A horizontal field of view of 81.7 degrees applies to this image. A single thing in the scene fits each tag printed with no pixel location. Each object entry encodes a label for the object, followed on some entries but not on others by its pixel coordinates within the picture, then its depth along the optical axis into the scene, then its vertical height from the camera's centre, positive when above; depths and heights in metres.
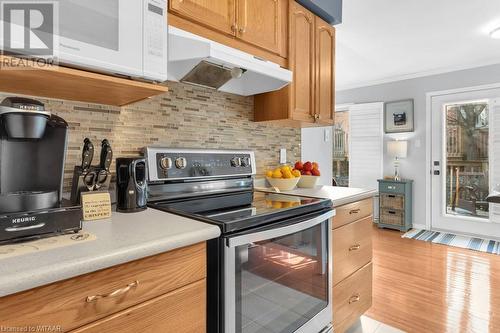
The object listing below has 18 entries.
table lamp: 4.43 +0.26
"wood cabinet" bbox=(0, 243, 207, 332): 0.63 -0.33
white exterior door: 3.89 +0.08
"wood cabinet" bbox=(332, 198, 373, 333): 1.65 -0.60
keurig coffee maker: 0.78 -0.02
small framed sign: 1.04 -0.14
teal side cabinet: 4.39 -0.58
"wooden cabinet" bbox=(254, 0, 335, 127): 1.91 +0.62
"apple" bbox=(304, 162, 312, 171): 2.24 +0.00
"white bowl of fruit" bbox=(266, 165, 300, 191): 1.99 -0.08
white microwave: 0.91 +0.45
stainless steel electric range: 1.01 -0.31
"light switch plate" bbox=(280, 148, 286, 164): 2.32 +0.09
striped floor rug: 3.59 -1.00
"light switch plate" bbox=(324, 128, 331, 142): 2.90 +0.33
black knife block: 1.13 -0.07
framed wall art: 4.50 +0.79
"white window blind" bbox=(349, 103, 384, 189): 4.85 +0.37
